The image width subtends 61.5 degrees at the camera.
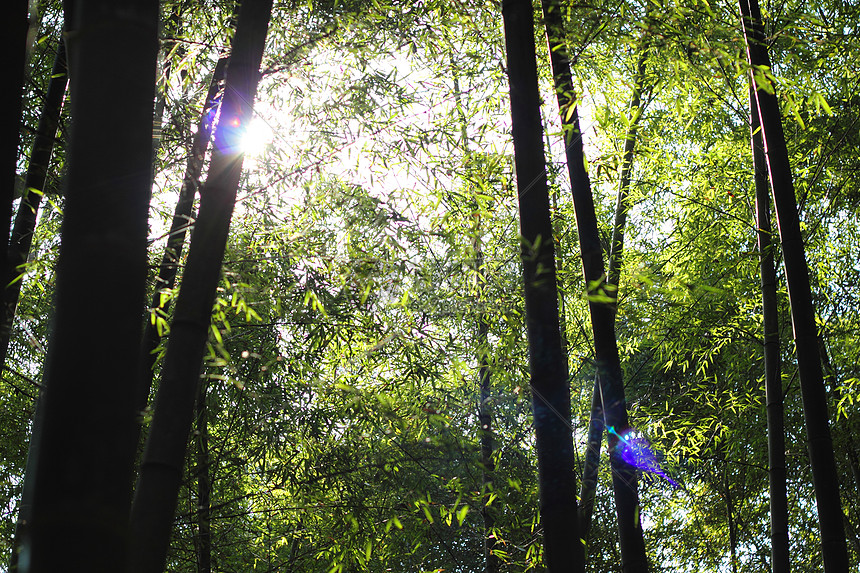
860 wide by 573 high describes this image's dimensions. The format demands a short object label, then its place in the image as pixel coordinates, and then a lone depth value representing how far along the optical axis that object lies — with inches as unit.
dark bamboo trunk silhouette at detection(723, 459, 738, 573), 269.0
